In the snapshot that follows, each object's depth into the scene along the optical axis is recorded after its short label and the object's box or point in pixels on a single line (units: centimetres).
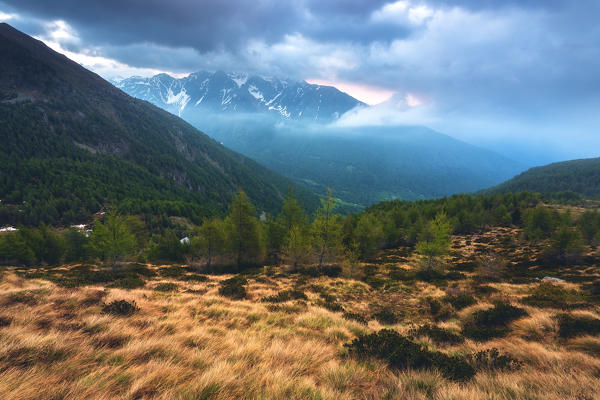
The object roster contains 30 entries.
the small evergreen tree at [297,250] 2625
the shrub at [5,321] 612
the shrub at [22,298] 813
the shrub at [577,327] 826
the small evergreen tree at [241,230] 2933
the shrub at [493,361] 618
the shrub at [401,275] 2492
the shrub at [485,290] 1671
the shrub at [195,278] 1969
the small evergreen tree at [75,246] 4716
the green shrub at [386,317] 1138
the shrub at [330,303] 1271
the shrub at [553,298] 1227
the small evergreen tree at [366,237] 3912
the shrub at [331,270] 2531
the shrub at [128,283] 1429
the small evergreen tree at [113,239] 2795
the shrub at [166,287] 1411
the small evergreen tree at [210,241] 2808
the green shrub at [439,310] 1253
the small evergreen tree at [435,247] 2727
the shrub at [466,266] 2991
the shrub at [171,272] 2184
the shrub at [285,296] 1351
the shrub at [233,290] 1421
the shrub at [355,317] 1059
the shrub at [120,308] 807
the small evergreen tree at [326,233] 2614
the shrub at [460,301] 1366
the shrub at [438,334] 871
